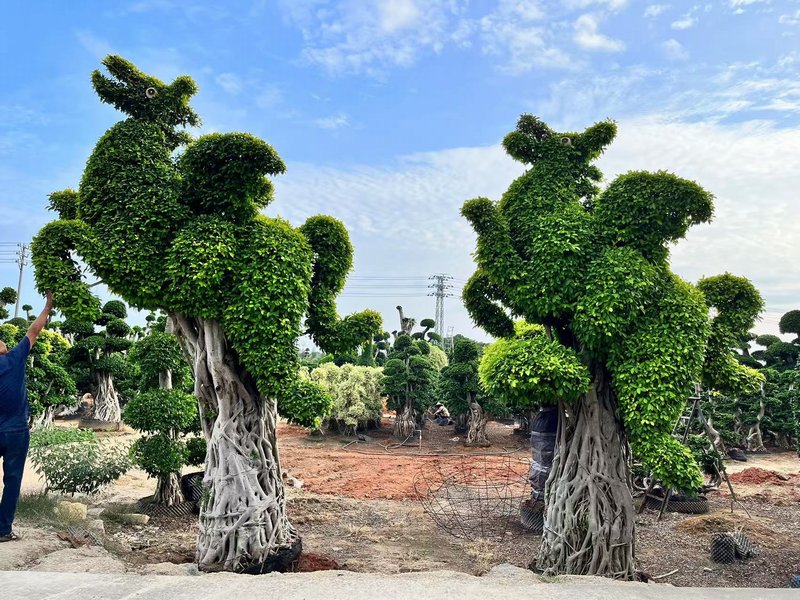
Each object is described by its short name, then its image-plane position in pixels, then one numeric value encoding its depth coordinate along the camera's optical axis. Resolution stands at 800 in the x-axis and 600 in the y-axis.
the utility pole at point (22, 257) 40.72
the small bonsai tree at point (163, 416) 9.23
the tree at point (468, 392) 20.69
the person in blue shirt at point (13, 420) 5.89
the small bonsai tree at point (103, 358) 21.34
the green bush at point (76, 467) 9.20
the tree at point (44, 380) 15.40
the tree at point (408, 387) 21.55
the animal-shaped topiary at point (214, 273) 6.21
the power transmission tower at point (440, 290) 44.81
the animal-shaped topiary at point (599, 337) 6.04
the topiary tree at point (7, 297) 20.98
